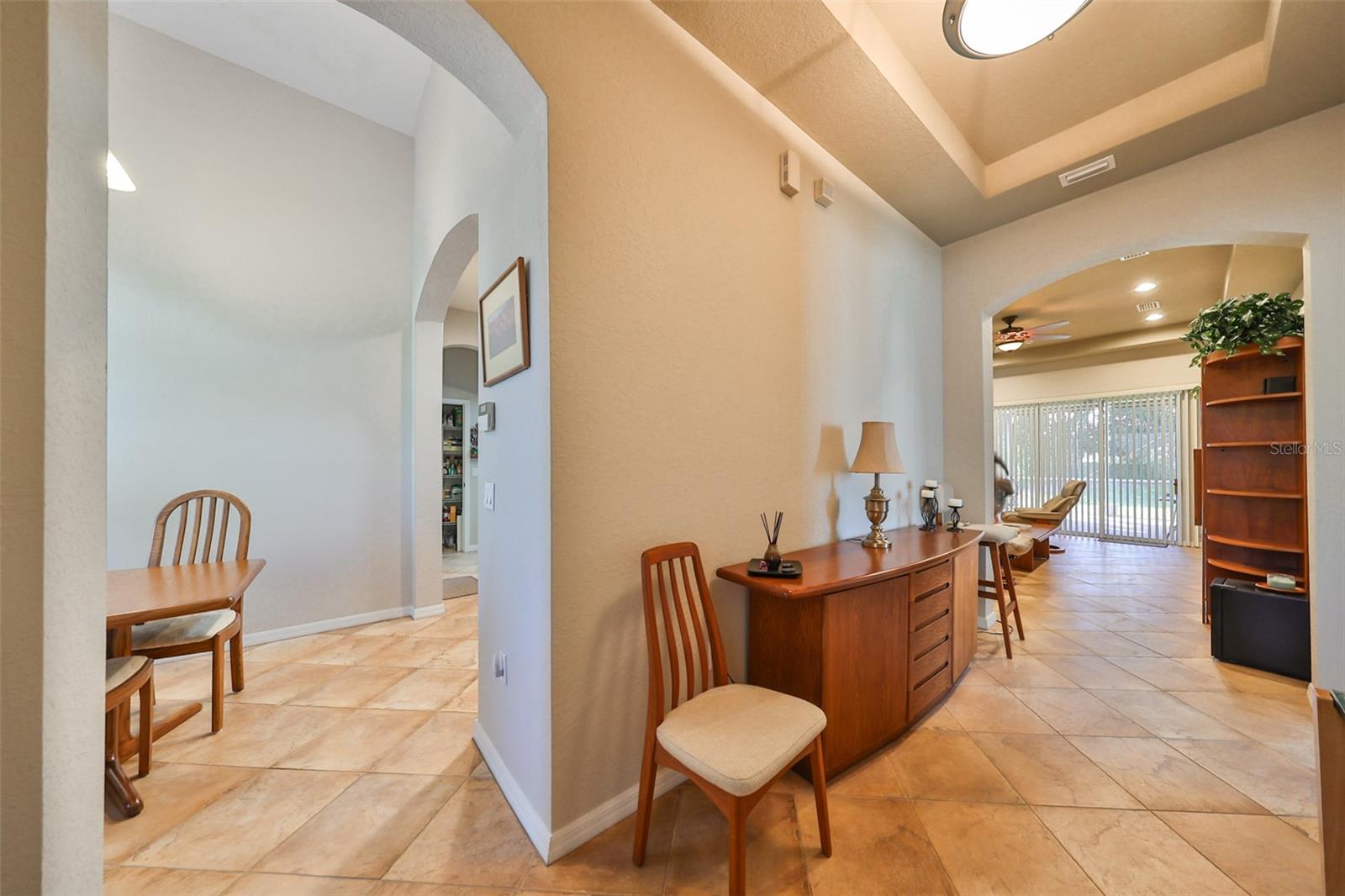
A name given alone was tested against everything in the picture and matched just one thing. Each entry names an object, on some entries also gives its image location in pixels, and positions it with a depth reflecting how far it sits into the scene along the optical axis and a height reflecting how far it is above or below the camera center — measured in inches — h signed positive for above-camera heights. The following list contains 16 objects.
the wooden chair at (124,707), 60.1 -38.4
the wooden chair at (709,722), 47.9 -32.3
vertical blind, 258.1 -6.7
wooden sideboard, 68.7 -30.7
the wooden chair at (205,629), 78.6 -30.9
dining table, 64.5 -21.7
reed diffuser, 71.4 -16.4
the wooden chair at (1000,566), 115.8 -30.8
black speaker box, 101.7 -41.9
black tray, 70.7 -18.4
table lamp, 98.6 -2.0
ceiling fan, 195.5 +49.3
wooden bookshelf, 111.6 -5.0
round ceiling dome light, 60.7 +59.0
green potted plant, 108.6 +30.6
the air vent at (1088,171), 104.9 +64.8
